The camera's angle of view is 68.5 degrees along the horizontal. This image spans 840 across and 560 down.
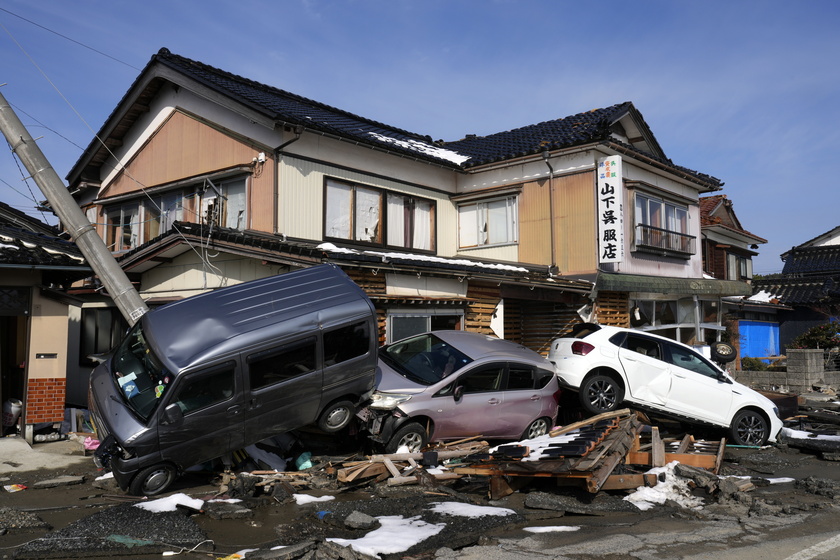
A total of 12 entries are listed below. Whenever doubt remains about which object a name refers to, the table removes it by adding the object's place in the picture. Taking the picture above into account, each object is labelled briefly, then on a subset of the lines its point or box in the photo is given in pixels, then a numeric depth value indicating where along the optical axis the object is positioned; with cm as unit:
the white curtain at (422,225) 1630
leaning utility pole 967
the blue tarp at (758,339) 2861
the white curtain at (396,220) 1536
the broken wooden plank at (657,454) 866
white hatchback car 1094
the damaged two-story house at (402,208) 1225
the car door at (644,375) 1107
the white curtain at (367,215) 1457
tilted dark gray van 712
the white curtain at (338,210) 1395
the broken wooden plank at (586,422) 989
